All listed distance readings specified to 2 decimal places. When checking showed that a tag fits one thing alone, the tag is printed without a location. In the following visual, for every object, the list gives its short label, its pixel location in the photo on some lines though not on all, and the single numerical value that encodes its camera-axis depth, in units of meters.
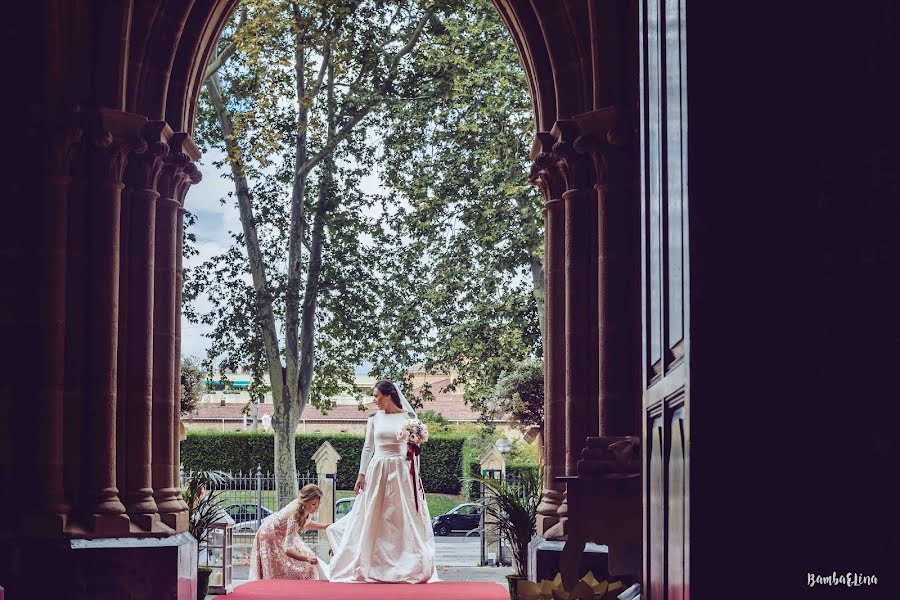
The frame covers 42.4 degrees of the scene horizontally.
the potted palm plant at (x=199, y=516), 7.41
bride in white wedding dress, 7.80
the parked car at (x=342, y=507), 21.55
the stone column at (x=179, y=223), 6.97
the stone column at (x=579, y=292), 6.80
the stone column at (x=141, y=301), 6.55
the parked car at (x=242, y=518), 16.09
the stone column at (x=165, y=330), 6.86
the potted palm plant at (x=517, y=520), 7.50
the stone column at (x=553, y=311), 7.02
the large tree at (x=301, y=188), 15.31
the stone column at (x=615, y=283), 6.56
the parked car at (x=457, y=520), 22.91
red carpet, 6.57
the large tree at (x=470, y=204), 15.95
